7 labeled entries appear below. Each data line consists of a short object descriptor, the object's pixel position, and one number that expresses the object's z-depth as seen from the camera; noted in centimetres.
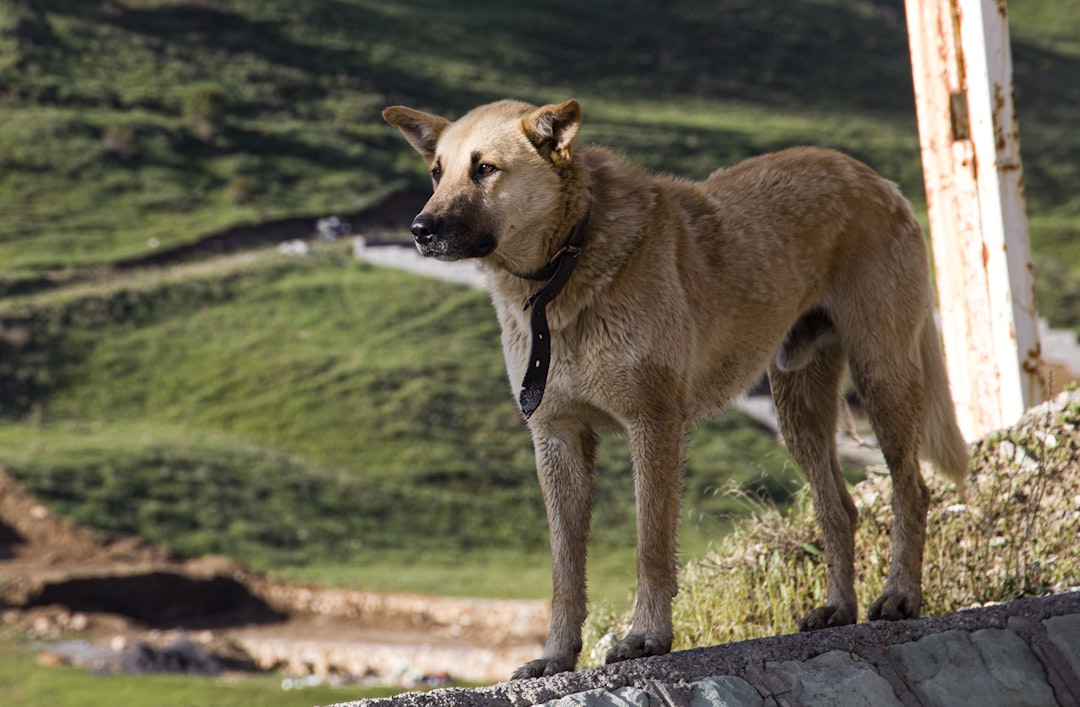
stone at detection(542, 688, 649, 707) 799
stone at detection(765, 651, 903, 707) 880
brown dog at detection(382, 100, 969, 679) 889
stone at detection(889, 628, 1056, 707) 921
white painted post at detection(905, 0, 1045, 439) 1445
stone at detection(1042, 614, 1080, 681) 952
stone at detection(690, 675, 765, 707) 837
